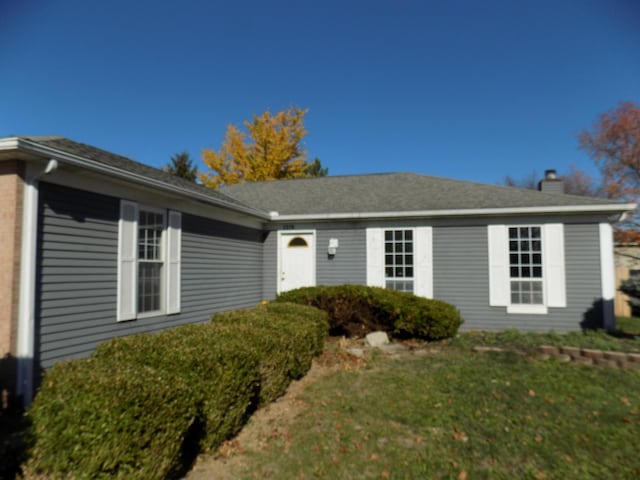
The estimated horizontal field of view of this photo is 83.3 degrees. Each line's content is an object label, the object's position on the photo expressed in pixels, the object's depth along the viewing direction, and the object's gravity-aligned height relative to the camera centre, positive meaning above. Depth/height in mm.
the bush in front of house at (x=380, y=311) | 7402 -1163
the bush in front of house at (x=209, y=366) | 3178 -1011
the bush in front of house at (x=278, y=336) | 4266 -1082
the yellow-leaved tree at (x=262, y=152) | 21484 +6368
